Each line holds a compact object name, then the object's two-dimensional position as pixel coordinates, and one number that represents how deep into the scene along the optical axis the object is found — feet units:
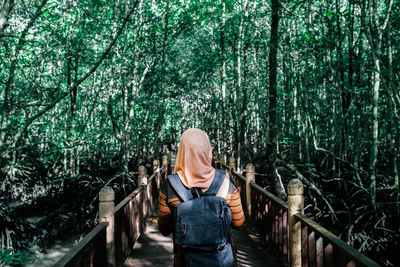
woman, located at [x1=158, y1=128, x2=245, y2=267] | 6.97
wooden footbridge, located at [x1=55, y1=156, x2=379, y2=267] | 9.45
